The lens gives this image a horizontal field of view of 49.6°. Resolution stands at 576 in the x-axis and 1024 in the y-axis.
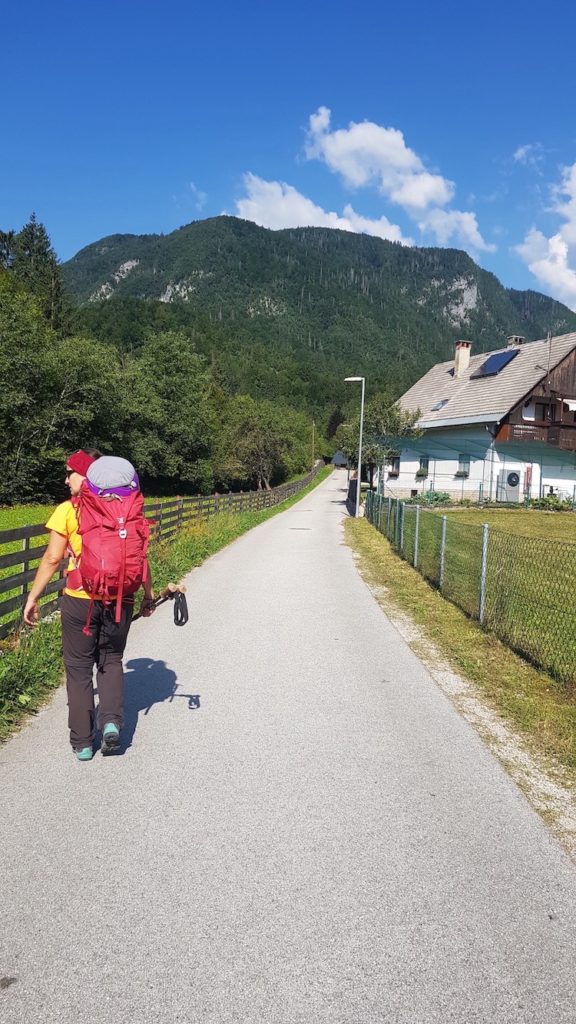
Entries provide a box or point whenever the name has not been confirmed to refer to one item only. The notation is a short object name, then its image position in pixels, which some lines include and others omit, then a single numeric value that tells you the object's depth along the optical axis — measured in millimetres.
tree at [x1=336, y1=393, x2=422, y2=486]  35875
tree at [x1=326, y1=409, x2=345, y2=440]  126988
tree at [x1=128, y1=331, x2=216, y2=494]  50281
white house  36281
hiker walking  3719
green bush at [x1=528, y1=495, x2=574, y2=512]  33250
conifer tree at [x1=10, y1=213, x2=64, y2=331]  51625
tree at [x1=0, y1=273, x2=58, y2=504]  29906
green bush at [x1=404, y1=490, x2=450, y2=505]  32938
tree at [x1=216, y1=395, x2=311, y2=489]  59719
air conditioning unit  35375
